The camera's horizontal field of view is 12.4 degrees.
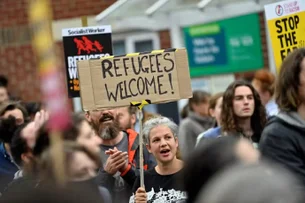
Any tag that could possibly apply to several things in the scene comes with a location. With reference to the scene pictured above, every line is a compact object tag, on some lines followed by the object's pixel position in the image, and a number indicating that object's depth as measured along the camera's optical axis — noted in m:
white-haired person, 8.66
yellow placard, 10.20
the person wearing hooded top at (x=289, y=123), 6.97
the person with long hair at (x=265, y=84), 14.82
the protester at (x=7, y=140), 10.08
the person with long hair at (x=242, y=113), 11.03
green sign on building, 17.89
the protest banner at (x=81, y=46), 10.77
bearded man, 9.63
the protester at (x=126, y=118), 11.53
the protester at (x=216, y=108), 12.22
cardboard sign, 9.30
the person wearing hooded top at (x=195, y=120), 14.80
